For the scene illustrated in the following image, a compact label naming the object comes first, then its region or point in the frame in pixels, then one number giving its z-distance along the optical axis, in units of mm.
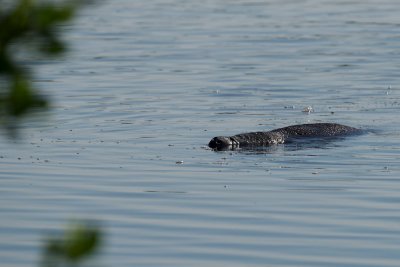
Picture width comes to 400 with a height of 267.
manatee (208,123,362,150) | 26953
